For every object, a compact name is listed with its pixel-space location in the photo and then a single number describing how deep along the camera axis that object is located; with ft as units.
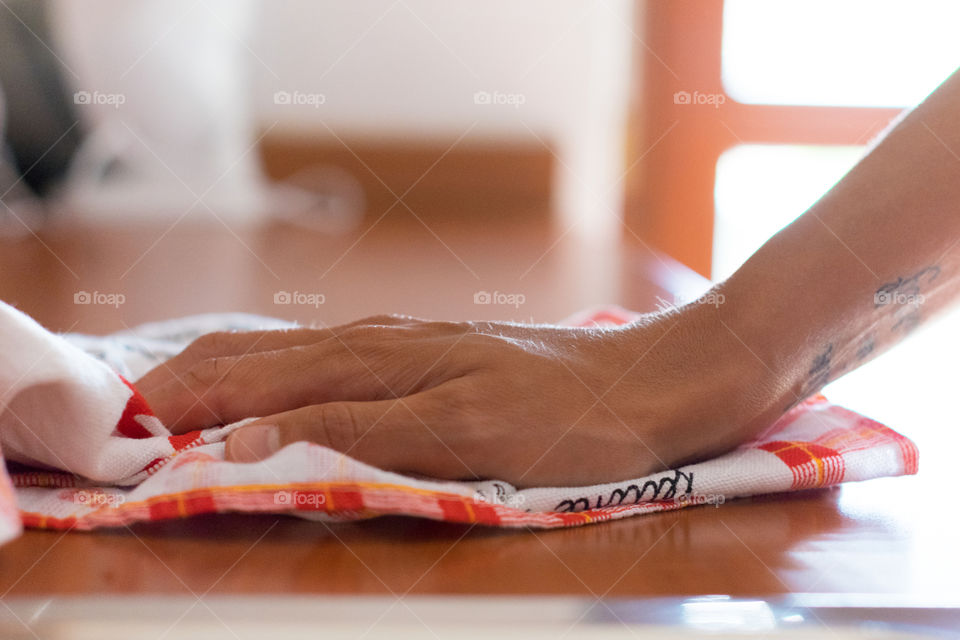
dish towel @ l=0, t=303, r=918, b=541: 1.89
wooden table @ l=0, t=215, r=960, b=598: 1.81
